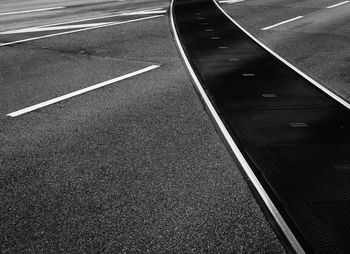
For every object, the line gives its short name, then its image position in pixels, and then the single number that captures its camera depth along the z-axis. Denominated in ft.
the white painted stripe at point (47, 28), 44.80
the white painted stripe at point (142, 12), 56.23
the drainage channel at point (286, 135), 12.67
